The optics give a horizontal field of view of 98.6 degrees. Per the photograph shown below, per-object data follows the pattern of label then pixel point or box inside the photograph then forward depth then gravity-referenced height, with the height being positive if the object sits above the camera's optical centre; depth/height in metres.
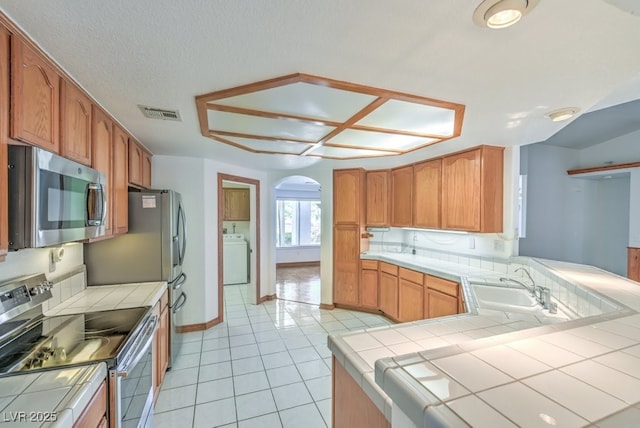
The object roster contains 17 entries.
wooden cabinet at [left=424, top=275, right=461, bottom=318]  2.82 -0.91
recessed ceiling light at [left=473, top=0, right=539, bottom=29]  0.92 +0.71
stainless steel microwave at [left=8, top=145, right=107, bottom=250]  1.11 +0.05
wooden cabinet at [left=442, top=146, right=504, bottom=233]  2.84 +0.26
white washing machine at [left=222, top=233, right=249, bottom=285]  5.61 -1.04
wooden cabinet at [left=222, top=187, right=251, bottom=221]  6.09 +0.18
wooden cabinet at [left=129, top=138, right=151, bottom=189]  2.58 +0.48
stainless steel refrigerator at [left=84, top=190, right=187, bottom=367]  2.39 -0.35
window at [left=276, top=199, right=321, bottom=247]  7.94 -0.31
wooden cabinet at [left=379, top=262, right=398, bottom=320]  3.74 -1.08
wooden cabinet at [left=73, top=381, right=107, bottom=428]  0.99 -0.78
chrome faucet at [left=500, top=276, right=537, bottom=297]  2.13 -0.60
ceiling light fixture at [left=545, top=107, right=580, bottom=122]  1.90 +0.72
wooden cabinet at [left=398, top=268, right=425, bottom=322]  3.32 -1.04
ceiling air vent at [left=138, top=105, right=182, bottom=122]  1.93 +0.71
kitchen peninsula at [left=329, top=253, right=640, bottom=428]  0.59 -0.43
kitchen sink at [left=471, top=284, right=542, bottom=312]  2.24 -0.71
